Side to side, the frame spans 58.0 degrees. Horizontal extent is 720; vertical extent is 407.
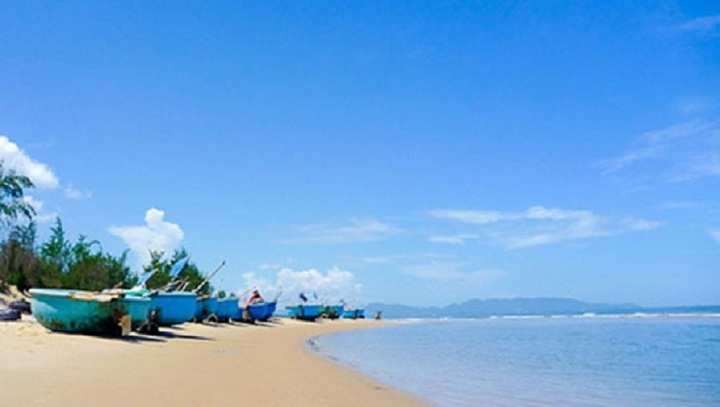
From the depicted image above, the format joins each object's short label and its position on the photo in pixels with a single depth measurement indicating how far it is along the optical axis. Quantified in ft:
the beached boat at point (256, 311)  151.12
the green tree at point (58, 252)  126.53
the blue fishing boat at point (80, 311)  53.67
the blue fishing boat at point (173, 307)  74.74
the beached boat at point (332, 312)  234.99
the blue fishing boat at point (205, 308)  116.98
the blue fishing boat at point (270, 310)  167.40
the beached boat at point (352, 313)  274.48
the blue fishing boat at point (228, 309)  130.82
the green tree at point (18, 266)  108.47
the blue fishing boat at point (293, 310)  207.10
